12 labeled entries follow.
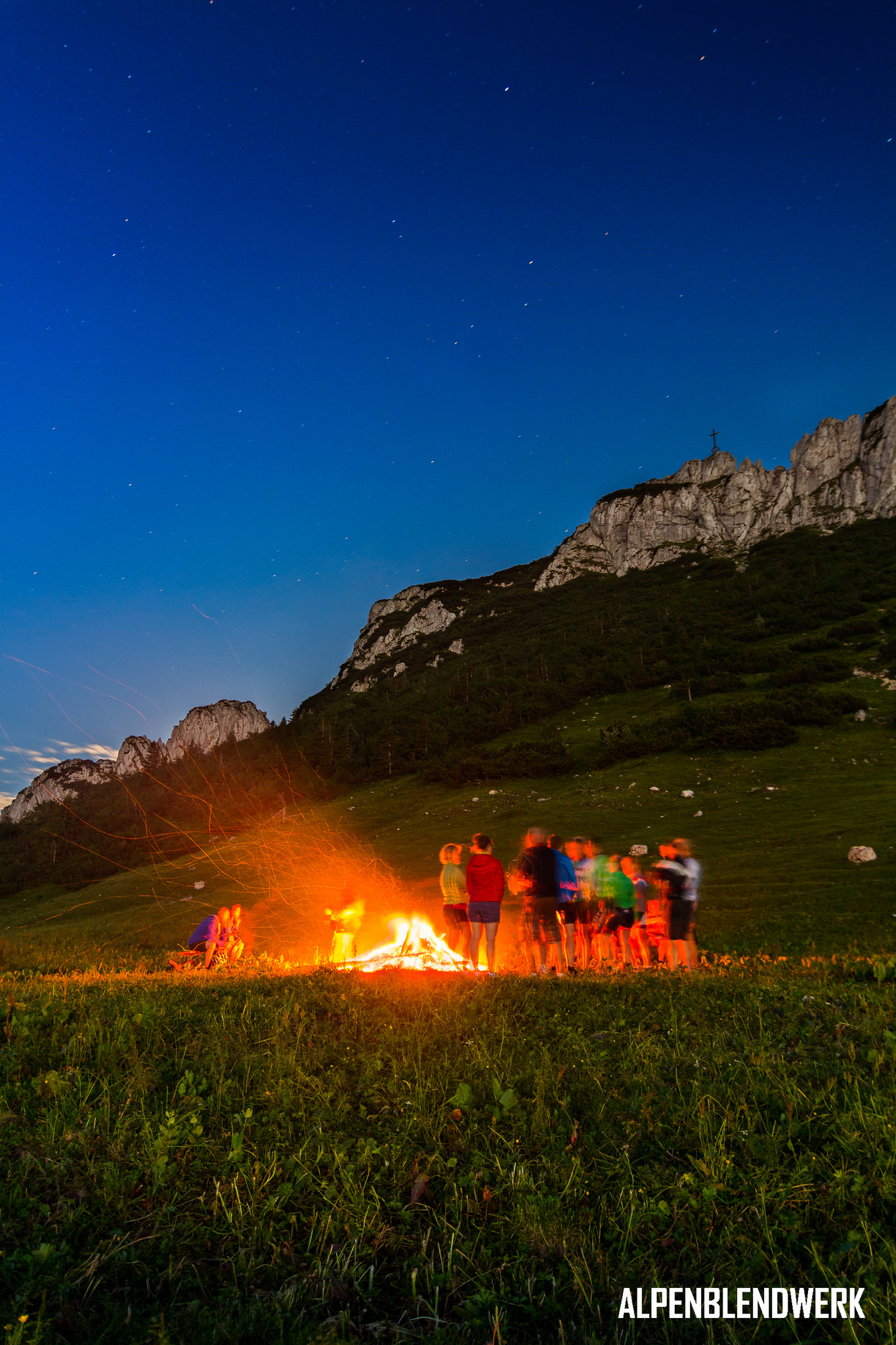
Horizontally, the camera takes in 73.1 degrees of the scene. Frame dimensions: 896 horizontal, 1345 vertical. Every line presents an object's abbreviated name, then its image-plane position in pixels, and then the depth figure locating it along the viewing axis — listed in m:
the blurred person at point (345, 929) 13.03
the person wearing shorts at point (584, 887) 13.04
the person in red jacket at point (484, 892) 11.41
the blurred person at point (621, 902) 12.87
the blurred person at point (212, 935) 14.34
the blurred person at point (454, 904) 11.84
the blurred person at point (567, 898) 11.80
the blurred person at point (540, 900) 11.41
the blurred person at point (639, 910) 13.08
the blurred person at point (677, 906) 11.57
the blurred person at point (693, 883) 11.49
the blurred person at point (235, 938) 14.72
